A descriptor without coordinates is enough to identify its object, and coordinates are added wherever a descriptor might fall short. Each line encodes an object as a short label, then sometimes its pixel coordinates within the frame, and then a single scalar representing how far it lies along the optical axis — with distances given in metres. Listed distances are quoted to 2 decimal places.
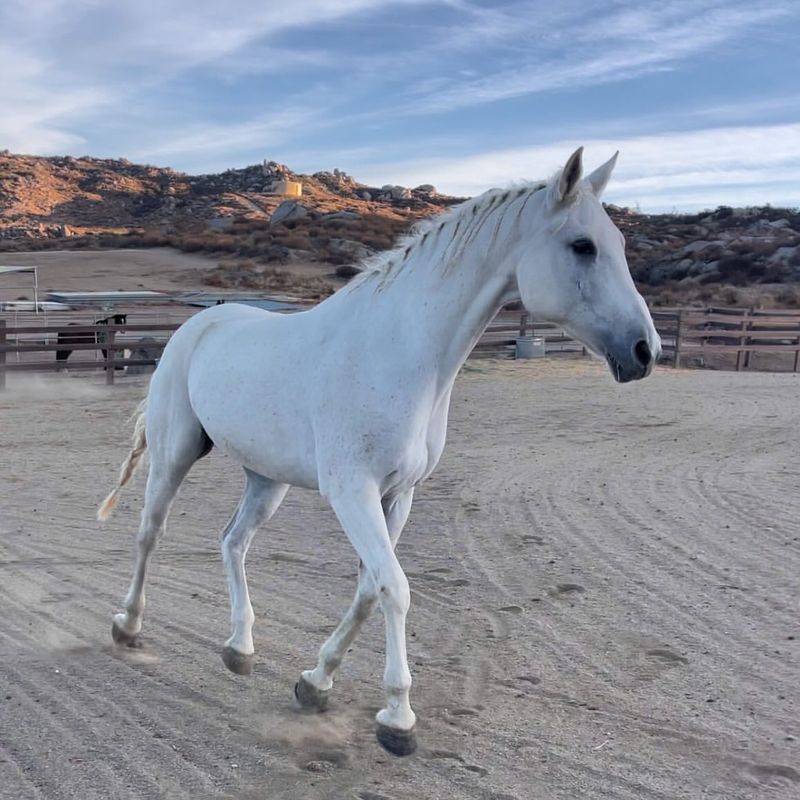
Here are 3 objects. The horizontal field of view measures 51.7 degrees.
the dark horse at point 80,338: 17.00
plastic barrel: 18.88
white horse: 2.82
